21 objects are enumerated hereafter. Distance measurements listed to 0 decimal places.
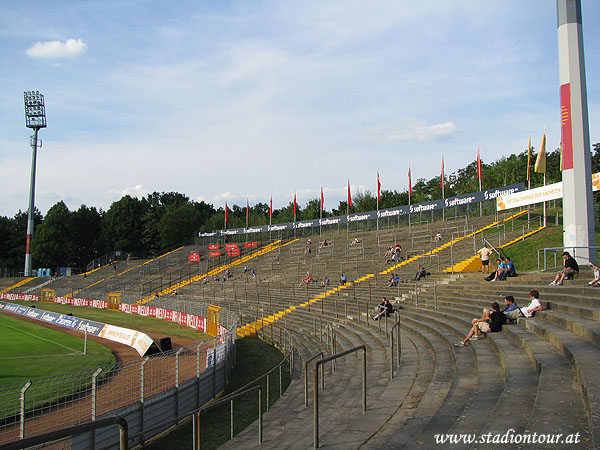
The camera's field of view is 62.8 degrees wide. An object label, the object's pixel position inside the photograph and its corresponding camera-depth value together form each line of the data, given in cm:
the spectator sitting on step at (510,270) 1805
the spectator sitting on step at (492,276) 1845
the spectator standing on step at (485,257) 2173
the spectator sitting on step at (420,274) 2402
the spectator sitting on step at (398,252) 3184
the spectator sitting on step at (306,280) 3370
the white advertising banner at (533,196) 2800
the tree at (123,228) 8931
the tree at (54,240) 8300
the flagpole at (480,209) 3797
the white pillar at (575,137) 1845
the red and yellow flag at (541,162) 2677
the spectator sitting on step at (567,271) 1426
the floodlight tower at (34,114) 7462
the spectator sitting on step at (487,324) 1068
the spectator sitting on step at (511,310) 1144
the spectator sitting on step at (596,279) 1194
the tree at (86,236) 9044
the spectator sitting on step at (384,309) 1759
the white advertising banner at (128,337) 2017
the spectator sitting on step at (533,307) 1117
